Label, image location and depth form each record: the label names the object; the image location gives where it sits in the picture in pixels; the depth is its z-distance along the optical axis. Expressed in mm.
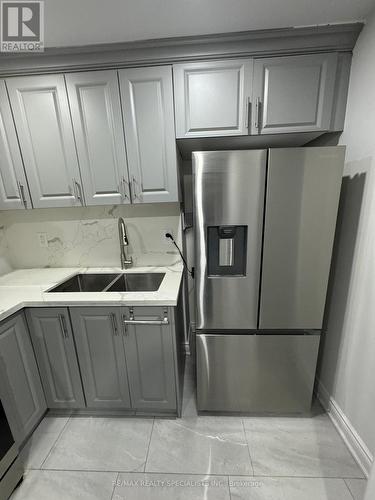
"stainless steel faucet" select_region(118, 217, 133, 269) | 1838
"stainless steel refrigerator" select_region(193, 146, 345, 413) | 1226
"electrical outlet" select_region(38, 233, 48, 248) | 2027
